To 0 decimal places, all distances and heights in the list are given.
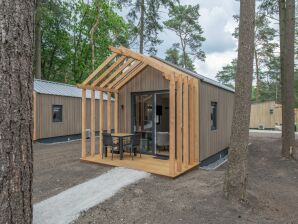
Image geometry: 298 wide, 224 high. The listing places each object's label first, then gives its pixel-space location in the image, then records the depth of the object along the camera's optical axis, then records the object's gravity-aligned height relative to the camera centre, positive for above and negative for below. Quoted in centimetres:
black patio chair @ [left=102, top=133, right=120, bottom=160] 726 -89
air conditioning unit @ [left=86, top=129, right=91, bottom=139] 1446 -132
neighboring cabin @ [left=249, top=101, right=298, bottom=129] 2070 -30
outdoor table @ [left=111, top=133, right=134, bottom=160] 736 -86
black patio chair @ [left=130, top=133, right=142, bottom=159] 757 -96
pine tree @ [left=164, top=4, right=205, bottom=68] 2314 +846
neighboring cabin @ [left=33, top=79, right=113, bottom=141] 1211 +10
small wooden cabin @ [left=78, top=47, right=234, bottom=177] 626 -2
